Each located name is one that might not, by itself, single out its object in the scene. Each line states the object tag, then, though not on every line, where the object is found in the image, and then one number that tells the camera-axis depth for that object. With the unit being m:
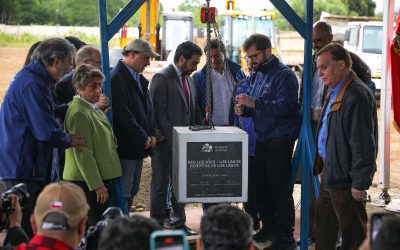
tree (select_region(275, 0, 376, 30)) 53.47
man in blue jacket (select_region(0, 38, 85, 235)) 5.27
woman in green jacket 5.66
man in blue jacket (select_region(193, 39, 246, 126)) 7.64
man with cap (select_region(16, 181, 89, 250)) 3.25
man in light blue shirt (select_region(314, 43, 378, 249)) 5.18
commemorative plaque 5.83
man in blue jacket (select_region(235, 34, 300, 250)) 6.66
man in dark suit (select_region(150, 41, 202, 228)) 7.25
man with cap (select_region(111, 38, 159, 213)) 6.62
